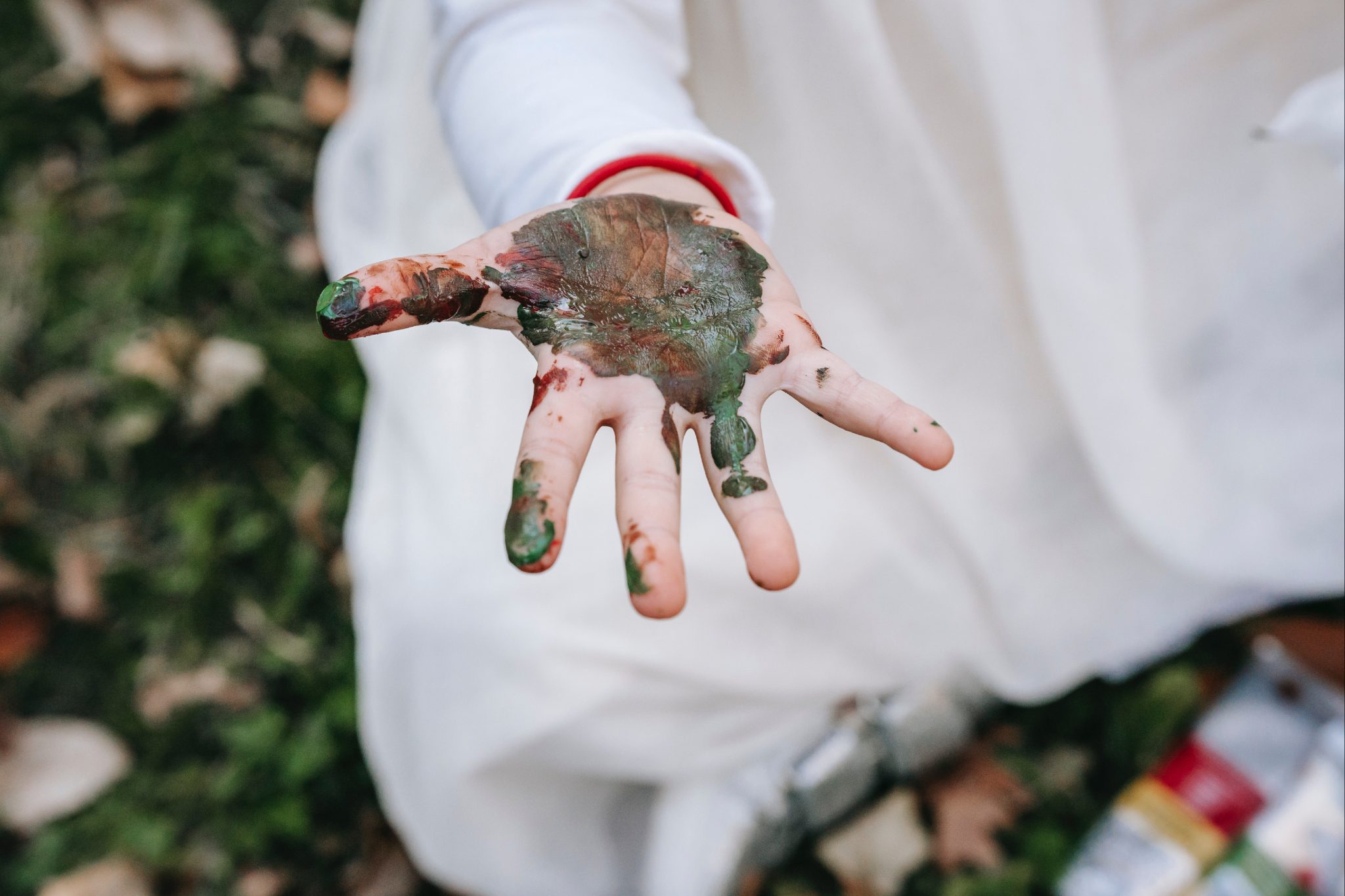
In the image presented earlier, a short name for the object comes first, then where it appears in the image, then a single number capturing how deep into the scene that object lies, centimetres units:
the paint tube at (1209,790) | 55
